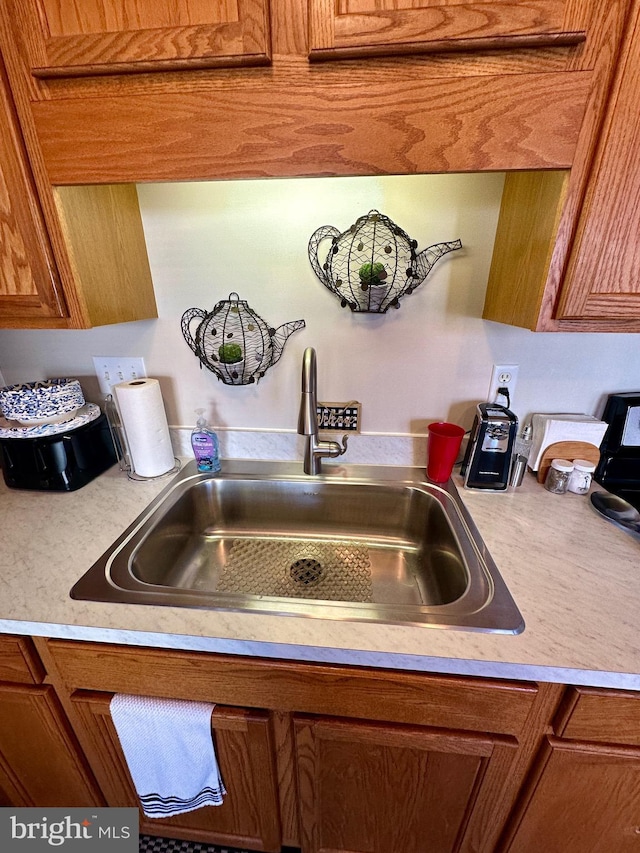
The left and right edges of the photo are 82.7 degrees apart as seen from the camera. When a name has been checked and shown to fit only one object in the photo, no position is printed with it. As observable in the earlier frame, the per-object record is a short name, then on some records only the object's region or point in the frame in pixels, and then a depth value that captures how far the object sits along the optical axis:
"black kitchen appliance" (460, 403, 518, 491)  1.00
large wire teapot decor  0.95
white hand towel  0.73
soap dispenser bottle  1.13
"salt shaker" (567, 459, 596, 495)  1.01
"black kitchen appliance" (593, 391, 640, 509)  1.05
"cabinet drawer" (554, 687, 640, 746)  0.61
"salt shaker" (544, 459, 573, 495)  1.02
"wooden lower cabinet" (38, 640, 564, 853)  0.66
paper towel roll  1.04
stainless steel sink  0.73
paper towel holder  1.15
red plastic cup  1.06
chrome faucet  0.96
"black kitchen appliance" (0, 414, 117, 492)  1.01
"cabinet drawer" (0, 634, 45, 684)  0.72
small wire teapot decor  1.07
